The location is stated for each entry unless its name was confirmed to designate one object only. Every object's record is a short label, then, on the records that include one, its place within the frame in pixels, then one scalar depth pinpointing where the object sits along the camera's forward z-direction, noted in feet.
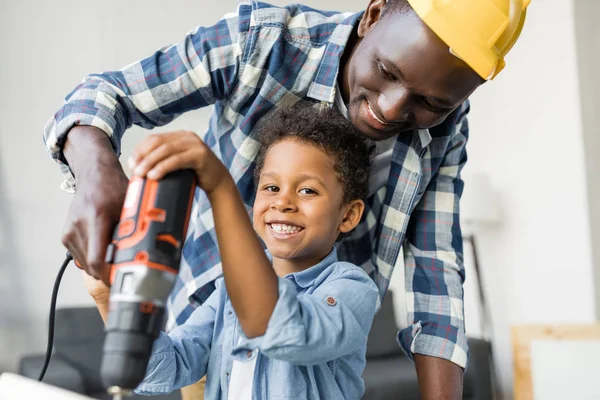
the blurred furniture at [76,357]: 8.55
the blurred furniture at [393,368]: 9.91
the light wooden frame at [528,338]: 9.76
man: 3.20
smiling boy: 2.32
